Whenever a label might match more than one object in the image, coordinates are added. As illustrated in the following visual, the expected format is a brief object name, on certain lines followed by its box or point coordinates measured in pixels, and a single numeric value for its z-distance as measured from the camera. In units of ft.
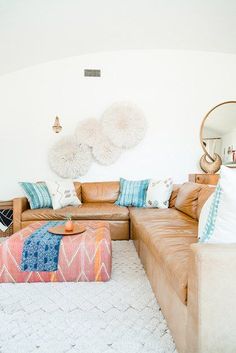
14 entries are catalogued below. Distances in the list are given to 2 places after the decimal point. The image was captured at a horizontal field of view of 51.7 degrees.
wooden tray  7.03
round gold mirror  12.59
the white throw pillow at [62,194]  10.82
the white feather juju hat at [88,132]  13.01
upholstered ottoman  6.48
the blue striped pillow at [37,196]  10.89
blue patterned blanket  6.45
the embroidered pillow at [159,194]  10.71
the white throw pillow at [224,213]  3.84
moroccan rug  4.26
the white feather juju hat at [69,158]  12.94
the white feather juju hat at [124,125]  13.04
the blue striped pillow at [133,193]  11.18
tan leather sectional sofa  3.27
